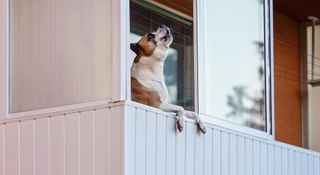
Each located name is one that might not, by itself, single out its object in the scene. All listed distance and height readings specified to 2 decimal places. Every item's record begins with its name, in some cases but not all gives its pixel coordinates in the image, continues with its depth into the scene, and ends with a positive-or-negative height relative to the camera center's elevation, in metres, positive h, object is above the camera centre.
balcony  5.09 -0.44
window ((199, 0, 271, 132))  6.21 +0.19
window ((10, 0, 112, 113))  5.35 +0.24
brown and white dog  5.64 +0.08
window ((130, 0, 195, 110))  6.04 +0.26
